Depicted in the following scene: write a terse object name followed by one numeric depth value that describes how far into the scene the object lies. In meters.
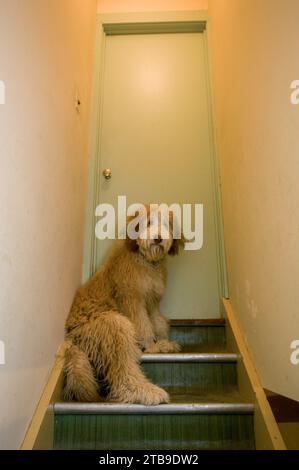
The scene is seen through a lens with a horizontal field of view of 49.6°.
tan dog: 1.32
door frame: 2.11
